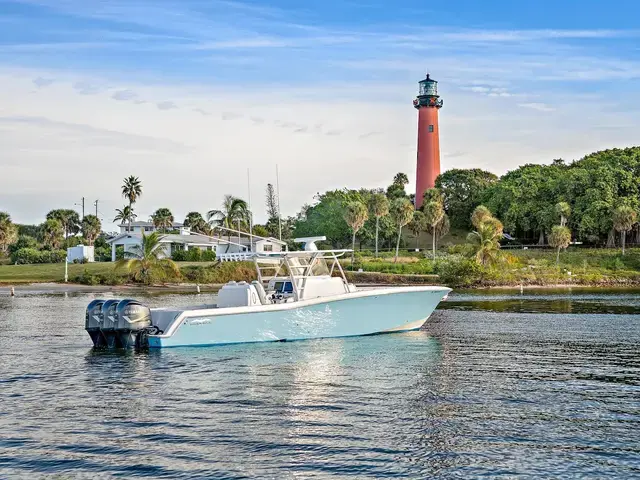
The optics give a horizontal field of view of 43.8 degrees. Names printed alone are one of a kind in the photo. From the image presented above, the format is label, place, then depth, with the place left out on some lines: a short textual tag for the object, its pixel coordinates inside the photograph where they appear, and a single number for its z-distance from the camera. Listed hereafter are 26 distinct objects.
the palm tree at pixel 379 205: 94.38
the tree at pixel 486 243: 74.00
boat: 23.89
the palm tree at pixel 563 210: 86.81
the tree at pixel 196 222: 108.62
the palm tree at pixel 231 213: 90.43
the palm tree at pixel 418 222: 99.53
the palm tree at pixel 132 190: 108.06
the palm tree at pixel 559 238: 80.81
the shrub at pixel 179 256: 87.19
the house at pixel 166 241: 90.31
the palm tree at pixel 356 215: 90.50
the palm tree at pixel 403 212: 90.56
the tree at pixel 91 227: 106.19
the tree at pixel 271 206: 112.31
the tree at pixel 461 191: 108.38
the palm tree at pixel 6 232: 96.88
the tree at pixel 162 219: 111.78
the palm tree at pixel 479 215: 84.44
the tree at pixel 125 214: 111.50
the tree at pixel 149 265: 70.00
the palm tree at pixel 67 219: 108.69
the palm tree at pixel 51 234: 99.31
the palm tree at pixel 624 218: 81.62
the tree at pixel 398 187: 121.69
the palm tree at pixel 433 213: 91.59
